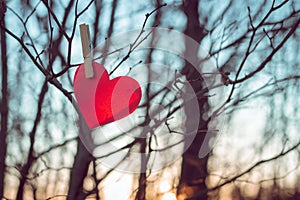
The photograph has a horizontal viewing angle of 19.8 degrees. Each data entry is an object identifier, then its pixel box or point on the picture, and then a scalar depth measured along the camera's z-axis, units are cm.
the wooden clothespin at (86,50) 112
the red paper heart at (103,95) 116
